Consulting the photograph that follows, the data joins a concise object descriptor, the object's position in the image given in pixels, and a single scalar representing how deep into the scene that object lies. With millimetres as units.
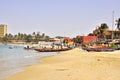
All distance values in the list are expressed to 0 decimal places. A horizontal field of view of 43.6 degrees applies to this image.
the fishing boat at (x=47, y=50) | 47094
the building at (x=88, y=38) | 62399
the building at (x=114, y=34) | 56987
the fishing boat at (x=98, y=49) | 35540
